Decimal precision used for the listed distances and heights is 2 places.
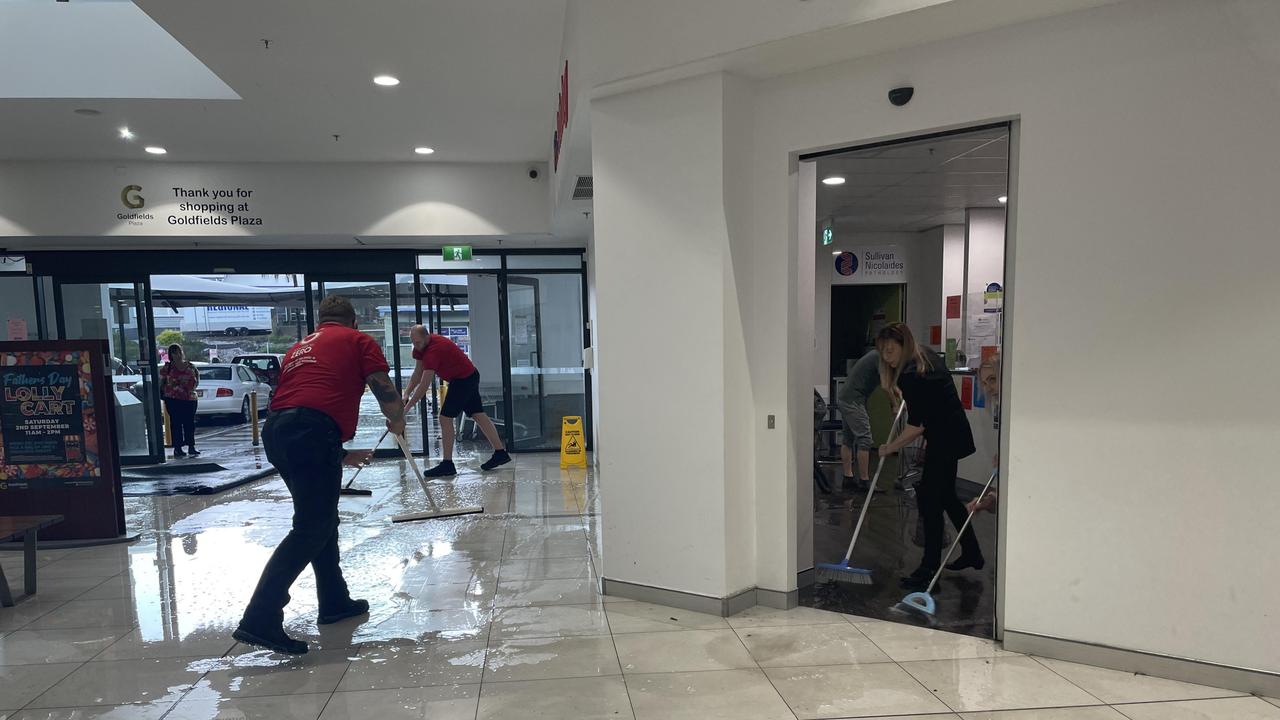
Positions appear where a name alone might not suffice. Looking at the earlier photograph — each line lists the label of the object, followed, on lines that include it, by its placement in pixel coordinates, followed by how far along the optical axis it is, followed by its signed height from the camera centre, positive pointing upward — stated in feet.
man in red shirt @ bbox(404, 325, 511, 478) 21.90 -1.82
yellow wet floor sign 23.88 -4.50
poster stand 15.21 -1.94
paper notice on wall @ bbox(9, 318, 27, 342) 22.04 +0.29
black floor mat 20.63 -5.05
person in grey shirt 18.34 -2.83
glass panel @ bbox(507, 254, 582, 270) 26.27 +2.61
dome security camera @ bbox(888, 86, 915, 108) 9.62 +3.35
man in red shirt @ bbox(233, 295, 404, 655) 9.65 -1.70
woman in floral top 26.32 -2.53
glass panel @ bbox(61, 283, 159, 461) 23.93 -0.20
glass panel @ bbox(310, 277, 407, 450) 25.17 +0.75
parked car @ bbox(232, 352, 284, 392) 36.32 -1.80
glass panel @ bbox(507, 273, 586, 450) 26.43 -1.20
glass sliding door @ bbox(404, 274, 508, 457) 26.30 +0.24
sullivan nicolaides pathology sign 27.22 +2.28
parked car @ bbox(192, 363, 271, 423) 35.88 -3.14
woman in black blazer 12.03 -2.18
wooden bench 11.82 -3.68
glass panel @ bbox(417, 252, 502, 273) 25.63 +2.59
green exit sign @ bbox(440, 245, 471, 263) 24.62 +2.89
